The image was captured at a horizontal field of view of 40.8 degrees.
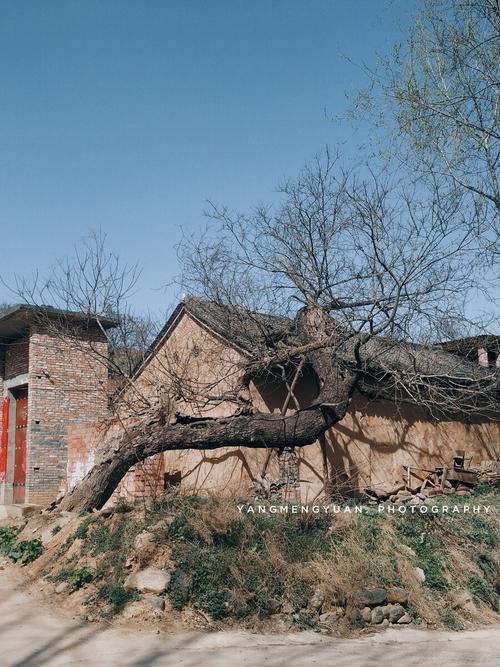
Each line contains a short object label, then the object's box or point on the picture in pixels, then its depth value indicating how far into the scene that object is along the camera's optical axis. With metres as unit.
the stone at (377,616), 8.89
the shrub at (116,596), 8.40
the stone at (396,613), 9.01
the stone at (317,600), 8.80
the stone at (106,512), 10.51
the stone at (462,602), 9.67
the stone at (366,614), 8.84
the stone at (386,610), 9.00
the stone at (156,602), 8.37
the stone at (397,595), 9.18
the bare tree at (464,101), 9.99
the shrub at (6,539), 11.37
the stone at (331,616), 8.73
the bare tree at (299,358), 11.88
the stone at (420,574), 9.72
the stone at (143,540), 9.32
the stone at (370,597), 8.90
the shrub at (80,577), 9.05
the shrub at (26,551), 10.62
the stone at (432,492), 15.19
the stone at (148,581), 8.60
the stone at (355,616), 8.75
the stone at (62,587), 9.13
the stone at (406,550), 10.14
